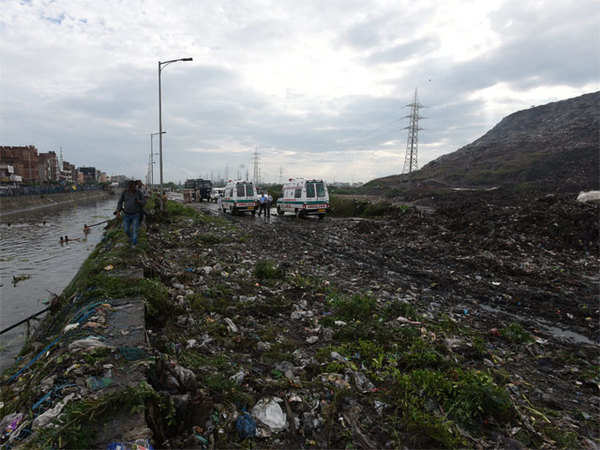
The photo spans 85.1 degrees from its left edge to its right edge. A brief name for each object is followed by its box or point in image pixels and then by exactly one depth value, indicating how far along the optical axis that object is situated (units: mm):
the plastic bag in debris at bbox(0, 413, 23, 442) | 2757
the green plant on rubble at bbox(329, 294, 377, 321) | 5875
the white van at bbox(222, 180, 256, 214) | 26719
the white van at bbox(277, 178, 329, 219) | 23328
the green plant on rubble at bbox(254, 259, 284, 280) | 8469
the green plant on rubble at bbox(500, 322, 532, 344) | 5355
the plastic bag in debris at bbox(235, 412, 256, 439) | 3002
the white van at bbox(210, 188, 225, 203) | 47694
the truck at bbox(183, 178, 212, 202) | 47031
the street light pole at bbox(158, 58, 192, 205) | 22600
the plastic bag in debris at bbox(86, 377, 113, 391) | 3053
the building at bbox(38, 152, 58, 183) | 100125
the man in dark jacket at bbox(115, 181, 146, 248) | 9367
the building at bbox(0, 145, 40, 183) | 89625
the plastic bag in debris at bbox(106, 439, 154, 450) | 2429
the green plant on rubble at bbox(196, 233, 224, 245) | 13427
